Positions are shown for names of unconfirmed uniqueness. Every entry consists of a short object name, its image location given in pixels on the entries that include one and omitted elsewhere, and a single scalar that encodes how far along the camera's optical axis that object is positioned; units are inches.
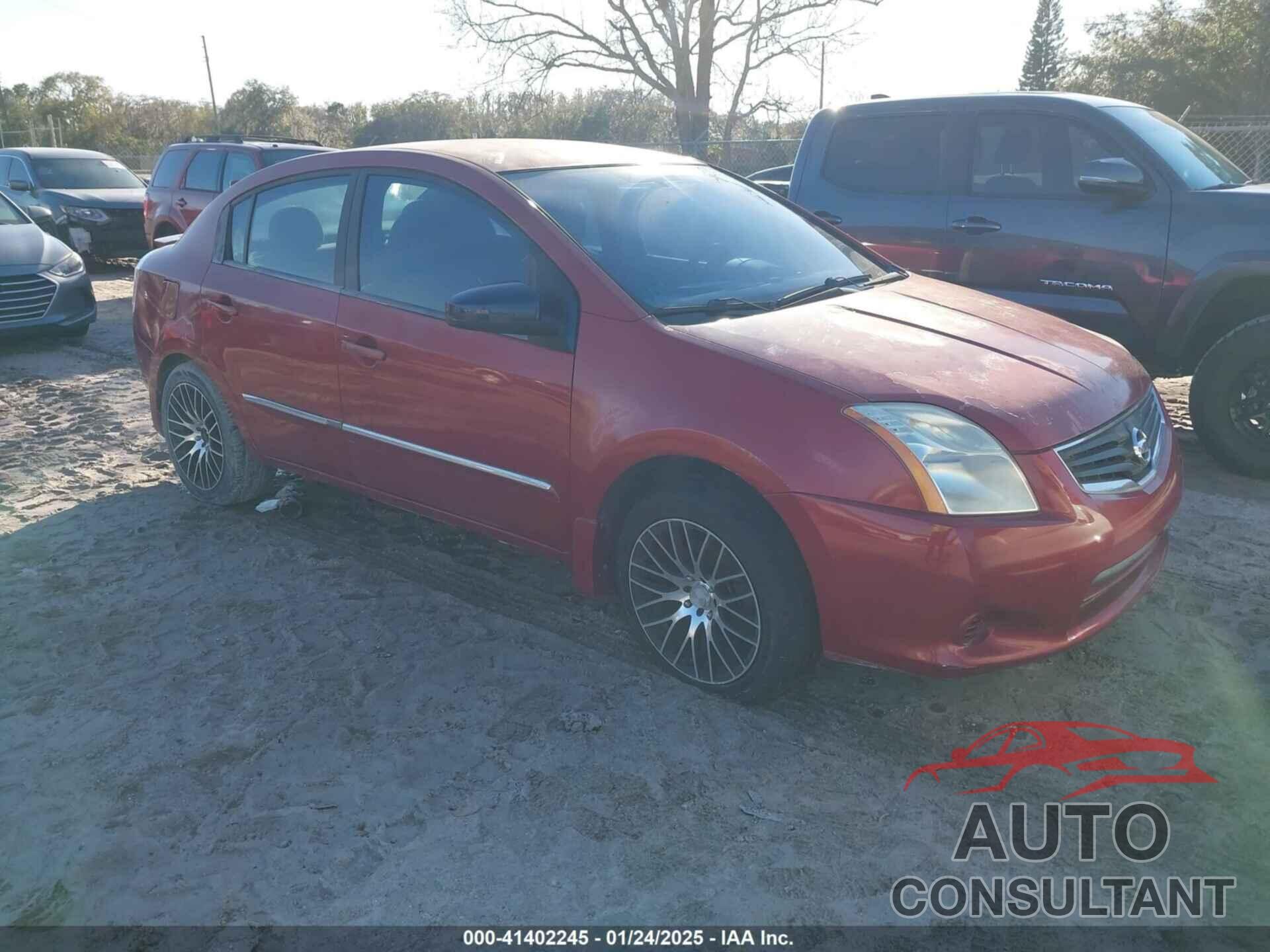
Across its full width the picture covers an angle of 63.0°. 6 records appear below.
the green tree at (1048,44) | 2484.0
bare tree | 1177.4
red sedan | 118.0
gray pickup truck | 216.2
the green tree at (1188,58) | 1230.3
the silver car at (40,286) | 353.4
